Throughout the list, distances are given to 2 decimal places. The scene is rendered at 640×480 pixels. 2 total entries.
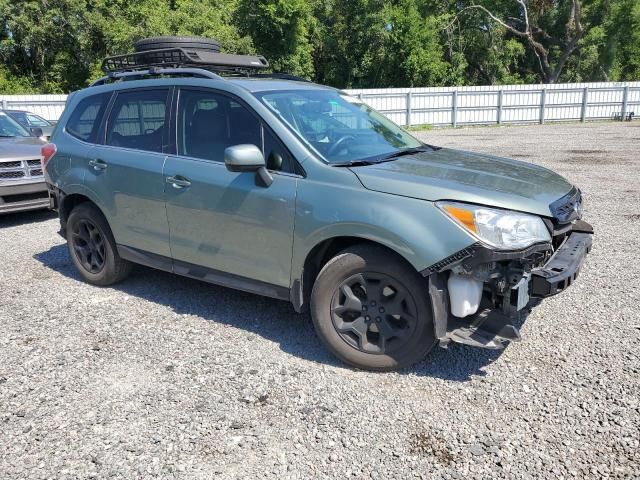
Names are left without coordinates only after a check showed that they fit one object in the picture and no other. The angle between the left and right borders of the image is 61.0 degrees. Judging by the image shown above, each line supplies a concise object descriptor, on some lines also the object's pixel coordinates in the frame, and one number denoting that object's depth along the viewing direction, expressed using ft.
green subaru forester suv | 10.23
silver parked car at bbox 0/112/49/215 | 24.62
